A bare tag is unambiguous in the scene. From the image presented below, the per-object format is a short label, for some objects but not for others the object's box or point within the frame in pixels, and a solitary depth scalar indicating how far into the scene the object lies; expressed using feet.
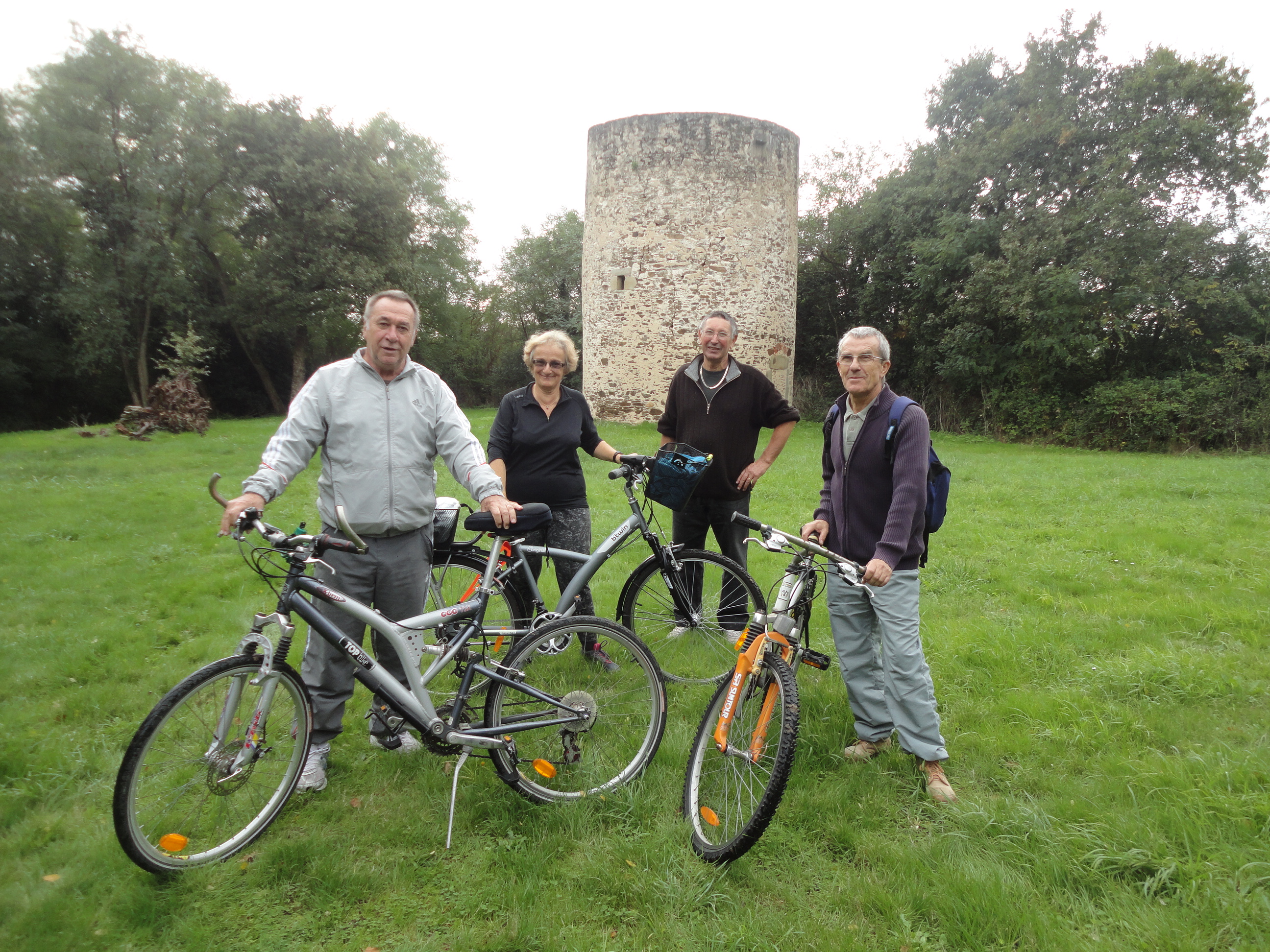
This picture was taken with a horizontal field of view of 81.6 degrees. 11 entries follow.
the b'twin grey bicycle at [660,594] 12.07
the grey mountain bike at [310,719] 7.86
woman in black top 13.07
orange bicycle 8.45
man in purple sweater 9.30
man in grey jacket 9.48
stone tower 54.24
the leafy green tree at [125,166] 66.44
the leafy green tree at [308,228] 68.95
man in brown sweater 14.08
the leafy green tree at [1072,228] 52.19
